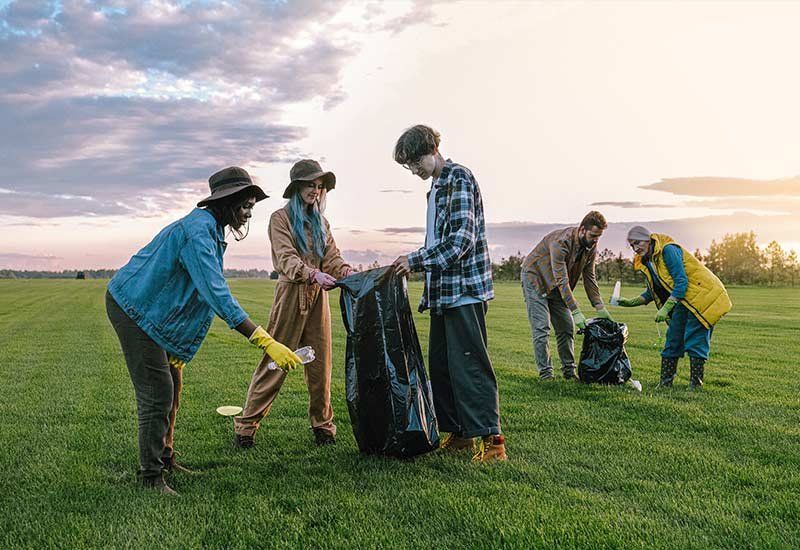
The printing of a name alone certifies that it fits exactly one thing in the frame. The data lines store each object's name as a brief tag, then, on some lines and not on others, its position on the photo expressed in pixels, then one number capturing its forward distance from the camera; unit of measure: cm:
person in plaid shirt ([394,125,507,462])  428
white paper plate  581
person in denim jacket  354
